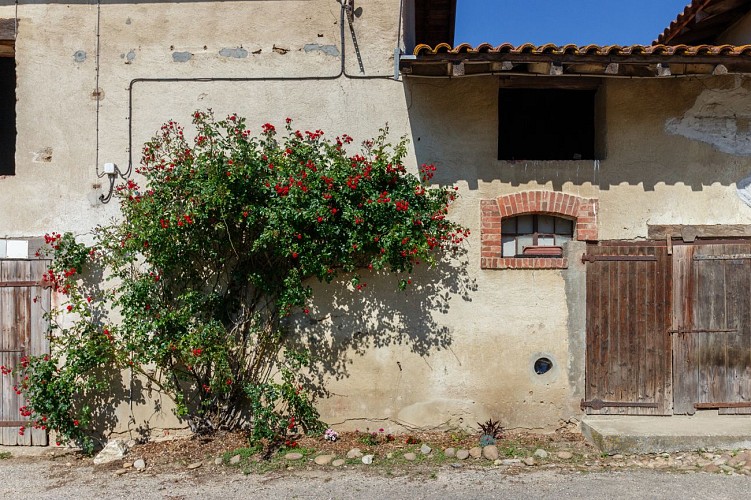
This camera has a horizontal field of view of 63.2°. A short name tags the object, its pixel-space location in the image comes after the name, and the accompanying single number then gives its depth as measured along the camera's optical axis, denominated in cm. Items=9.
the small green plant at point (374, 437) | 609
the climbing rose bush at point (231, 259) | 582
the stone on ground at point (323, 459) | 567
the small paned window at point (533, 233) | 655
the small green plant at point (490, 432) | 604
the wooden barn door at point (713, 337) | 627
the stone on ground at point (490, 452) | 572
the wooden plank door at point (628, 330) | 629
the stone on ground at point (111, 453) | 595
